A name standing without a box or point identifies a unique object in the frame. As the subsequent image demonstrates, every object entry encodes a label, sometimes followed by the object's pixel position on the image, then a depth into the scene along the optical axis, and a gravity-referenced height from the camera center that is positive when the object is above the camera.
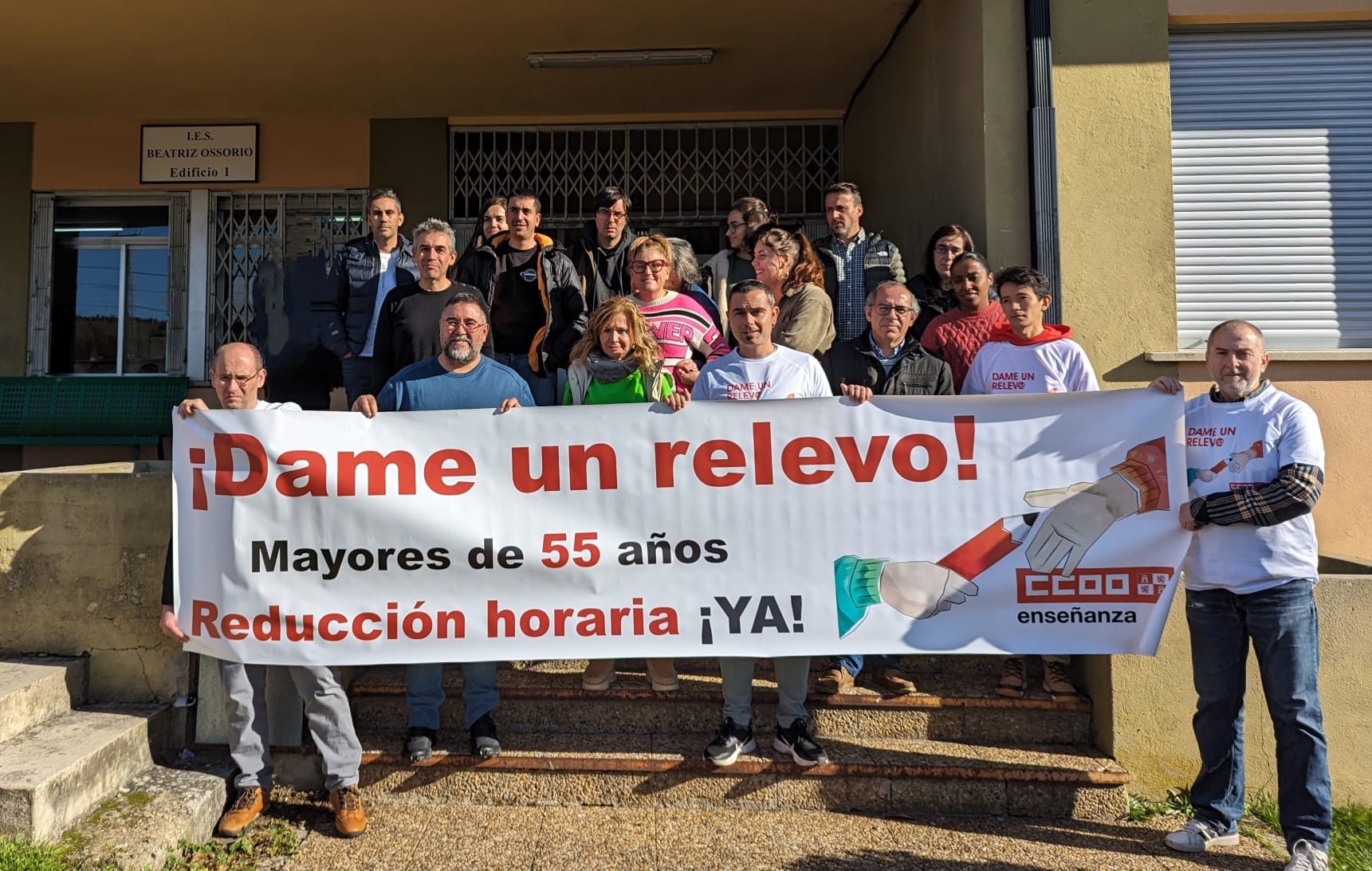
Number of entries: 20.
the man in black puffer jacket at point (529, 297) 4.57 +0.88
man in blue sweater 3.68 +0.32
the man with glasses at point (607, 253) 4.82 +1.17
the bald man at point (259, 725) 3.48 -0.93
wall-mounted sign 8.40 +2.92
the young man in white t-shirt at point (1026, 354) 3.88 +0.50
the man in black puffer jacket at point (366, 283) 4.64 +0.97
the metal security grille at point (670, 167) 8.48 +2.80
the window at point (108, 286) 8.44 +1.77
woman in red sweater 4.25 +0.71
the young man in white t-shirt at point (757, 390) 3.64 +0.34
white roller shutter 5.07 +1.58
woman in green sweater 3.76 +0.46
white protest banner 3.51 -0.21
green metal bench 7.86 +0.60
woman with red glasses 4.12 +0.72
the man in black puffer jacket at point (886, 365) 3.88 +0.46
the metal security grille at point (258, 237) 8.48 +2.20
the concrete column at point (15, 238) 8.34 +2.17
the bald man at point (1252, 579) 3.21 -0.37
